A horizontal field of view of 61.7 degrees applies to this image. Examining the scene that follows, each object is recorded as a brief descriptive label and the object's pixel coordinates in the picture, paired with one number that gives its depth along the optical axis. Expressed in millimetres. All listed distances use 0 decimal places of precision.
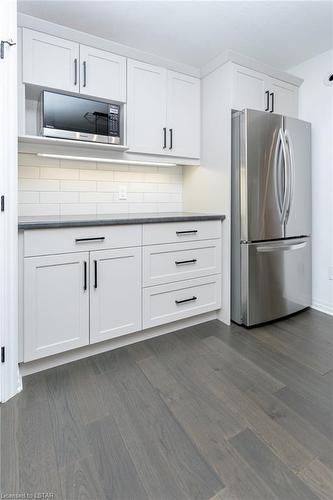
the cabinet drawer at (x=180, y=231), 2045
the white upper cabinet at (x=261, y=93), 2285
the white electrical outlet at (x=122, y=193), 2584
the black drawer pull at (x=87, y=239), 1748
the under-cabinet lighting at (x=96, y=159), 2074
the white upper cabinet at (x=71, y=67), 1852
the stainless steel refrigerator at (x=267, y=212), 2234
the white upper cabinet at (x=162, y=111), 2252
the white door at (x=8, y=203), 1379
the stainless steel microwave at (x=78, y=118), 1858
